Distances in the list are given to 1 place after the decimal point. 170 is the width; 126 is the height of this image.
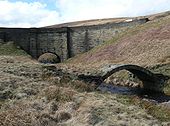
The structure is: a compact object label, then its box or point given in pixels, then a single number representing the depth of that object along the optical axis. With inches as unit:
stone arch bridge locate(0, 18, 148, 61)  1330.8
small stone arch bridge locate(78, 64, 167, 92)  606.8
